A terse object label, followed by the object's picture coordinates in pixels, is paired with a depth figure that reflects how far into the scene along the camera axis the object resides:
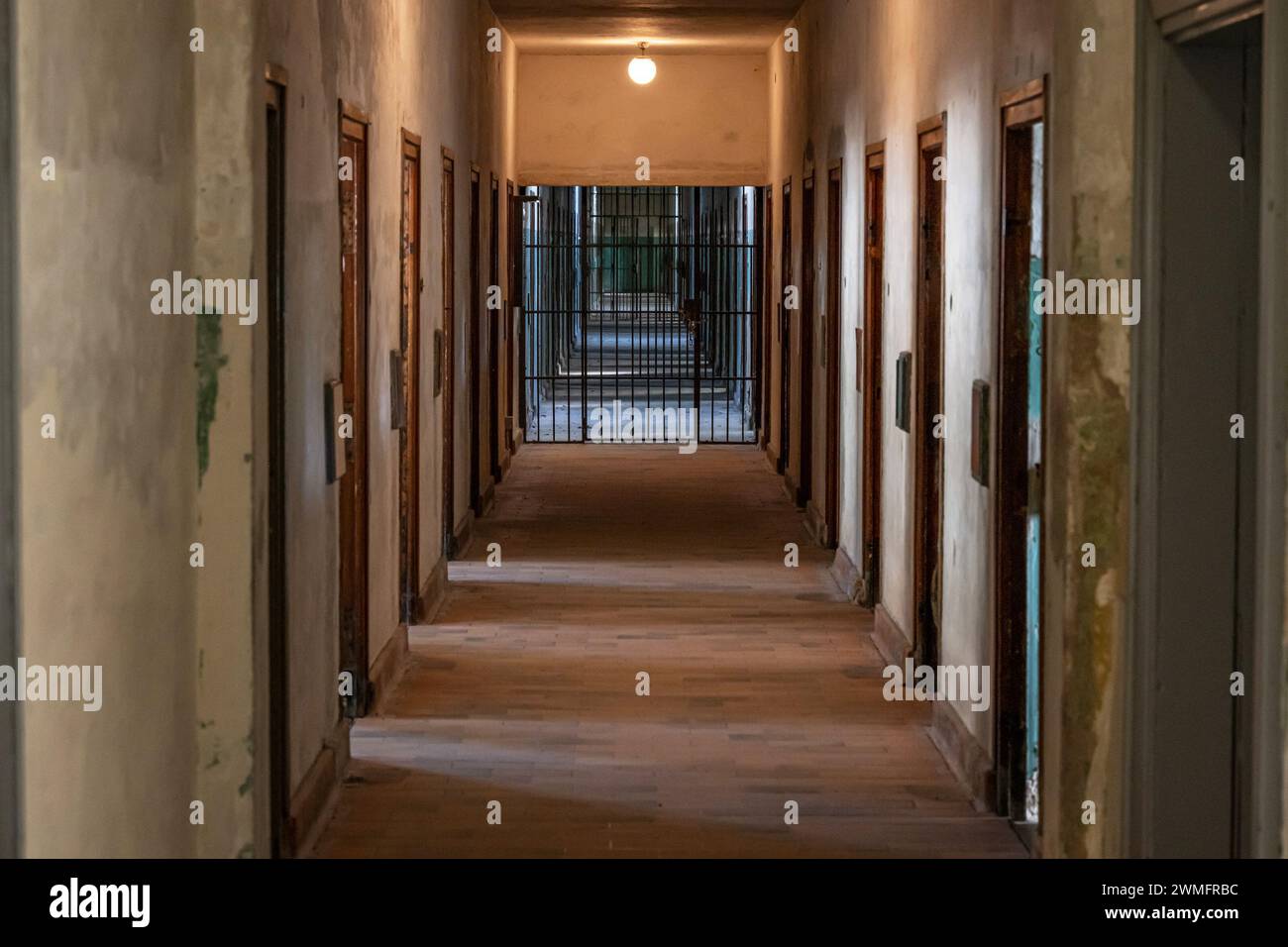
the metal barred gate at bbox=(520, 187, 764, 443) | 17.47
